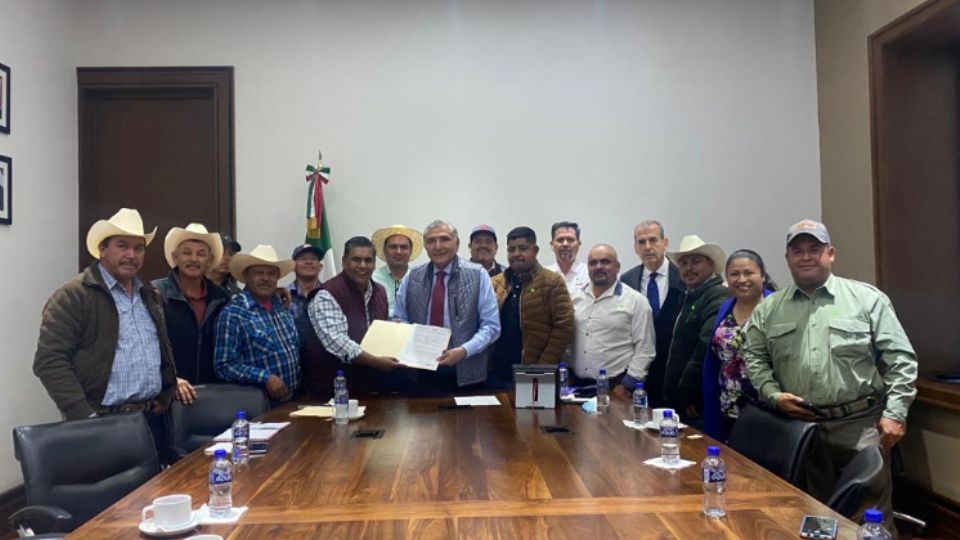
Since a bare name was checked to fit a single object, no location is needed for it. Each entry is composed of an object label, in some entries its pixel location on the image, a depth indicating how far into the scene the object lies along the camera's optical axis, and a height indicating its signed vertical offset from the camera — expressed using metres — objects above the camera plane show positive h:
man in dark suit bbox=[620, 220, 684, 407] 4.04 -0.03
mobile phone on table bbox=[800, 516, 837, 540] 1.54 -0.56
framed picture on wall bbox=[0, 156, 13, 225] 4.22 +0.63
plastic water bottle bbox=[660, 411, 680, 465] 2.20 -0.52
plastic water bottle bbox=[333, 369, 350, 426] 2.87 -0.49
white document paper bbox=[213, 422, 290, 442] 2.58 -0.55
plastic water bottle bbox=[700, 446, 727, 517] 1.75 -0.52
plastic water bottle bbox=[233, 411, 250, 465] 2.24 -0.49
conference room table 1.65 -0.57
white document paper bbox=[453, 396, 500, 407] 3.33 -0.57
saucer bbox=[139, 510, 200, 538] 1.61 -0.55
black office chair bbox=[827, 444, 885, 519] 1.86 -0.58
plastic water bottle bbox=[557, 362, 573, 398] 3.46 -0.52
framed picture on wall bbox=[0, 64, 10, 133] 4.24 +1.19
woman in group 3.22 -0.35
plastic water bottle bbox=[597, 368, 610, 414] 3.17 -0.52
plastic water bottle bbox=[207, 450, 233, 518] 1.75 -0.51
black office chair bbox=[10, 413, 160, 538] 2.14 -0.59
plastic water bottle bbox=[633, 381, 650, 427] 2.83 -0.52
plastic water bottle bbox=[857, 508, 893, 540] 1.41 -0.52
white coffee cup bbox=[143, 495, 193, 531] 1.63 -0.52
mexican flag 5.05 +0.49
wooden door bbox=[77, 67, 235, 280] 5.32 +1.03
